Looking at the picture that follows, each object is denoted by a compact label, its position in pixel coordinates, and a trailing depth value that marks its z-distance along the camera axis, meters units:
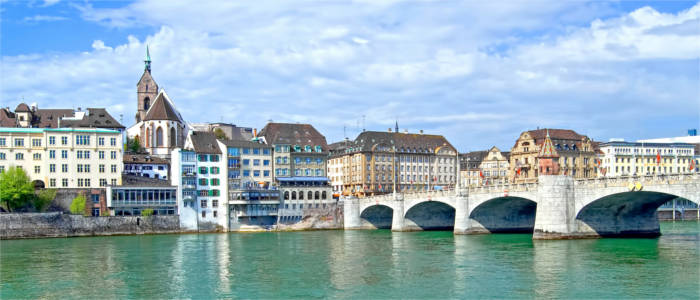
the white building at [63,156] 98.44
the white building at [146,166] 108.00
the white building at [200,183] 102.81
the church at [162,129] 130.12
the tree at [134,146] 128.52
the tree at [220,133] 146.40
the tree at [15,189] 89.94
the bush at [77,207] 95.06
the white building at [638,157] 146.12
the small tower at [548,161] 70.94
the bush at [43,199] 93.75
